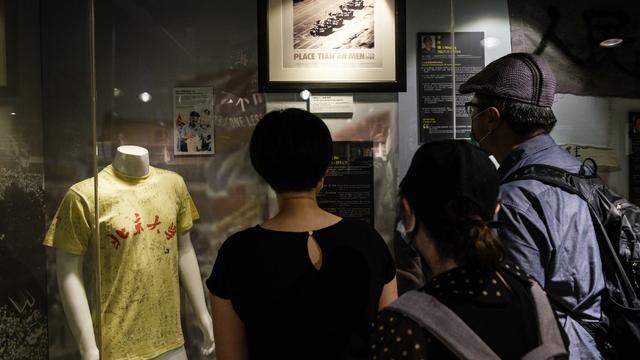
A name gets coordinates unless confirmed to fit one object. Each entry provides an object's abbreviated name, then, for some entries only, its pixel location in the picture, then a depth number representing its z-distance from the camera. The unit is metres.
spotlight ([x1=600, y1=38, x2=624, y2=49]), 2.26
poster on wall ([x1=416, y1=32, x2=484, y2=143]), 2.19
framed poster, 2.18
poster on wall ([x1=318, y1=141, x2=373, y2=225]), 2.19
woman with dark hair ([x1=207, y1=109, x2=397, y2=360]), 1.10
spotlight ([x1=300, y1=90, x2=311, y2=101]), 2.18
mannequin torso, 1.88
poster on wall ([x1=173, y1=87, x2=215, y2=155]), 2.18
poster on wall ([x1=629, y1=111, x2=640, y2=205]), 2.21
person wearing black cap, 0.81
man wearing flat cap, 1.31
